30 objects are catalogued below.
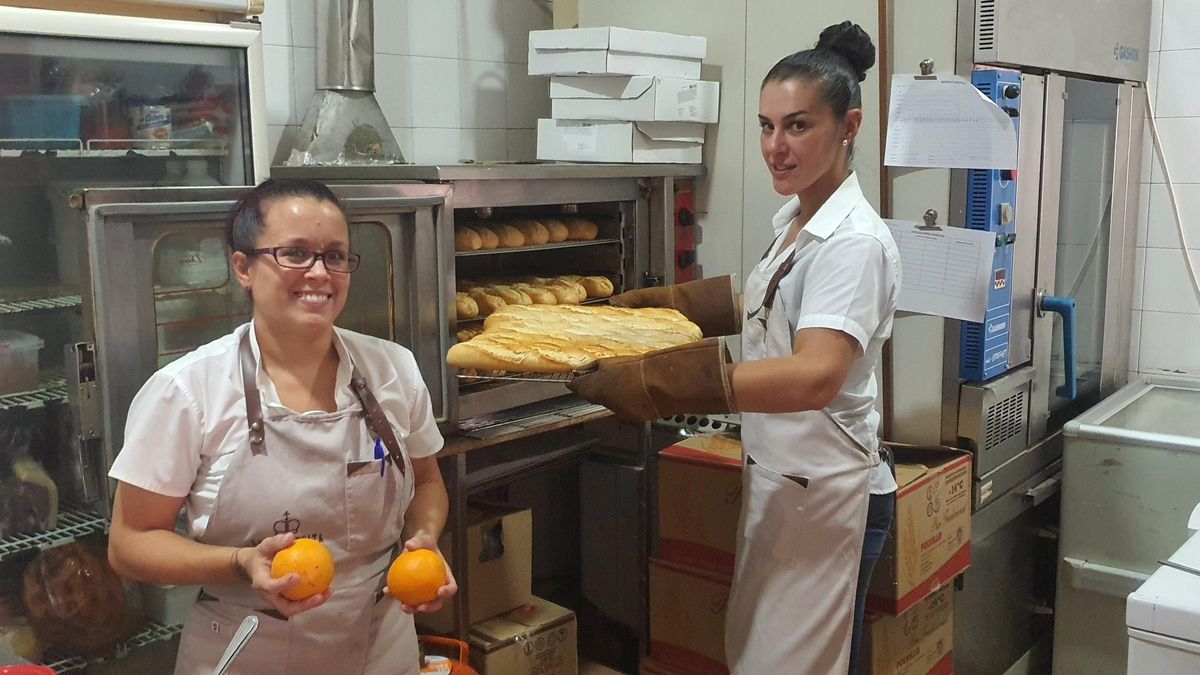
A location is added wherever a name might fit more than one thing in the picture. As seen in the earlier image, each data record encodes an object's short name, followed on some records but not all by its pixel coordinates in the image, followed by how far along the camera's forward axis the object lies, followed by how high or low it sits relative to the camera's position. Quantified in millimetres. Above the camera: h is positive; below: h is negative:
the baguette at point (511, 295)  2867 -224
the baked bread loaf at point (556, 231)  2980 -48
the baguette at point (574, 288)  2959 -210
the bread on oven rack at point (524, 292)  2783 -219
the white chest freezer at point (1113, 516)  2852 -848
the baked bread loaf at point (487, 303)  2816 -241
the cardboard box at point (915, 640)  2609 -1112
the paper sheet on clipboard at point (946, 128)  2580 +220
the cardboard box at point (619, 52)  3039 +486
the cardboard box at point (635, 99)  3049 +349
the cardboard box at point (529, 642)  2779 -1180
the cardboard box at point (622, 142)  3086 +223
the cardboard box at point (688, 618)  2836 -1129
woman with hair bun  1903 -317
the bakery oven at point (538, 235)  2551 -60
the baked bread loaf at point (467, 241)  2725 -70
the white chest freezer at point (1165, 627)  1559 -625
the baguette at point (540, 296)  2891 -228
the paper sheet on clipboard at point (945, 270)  2625 -142
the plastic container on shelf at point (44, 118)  2141 +203
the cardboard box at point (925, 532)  2537 -809
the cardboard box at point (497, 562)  2867 -990
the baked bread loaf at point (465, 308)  2717 -246
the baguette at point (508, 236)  2863 -60
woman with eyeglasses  1576 -398
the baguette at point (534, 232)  2924 -50
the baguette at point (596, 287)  3051 -213
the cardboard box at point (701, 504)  2775 -791
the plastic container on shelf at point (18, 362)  2193 -316
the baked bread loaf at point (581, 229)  3062 -44
